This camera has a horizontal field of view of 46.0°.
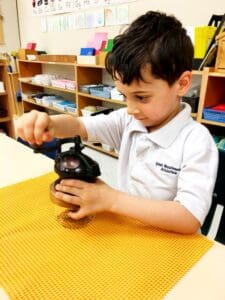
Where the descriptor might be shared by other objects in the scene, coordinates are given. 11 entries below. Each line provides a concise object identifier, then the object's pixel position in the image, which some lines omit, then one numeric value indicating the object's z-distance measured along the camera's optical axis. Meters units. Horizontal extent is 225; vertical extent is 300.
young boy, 0.54
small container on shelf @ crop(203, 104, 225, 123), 1.63
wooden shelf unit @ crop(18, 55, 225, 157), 1.66
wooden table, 0.41
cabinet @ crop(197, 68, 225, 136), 1.61
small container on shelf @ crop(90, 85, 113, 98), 2.43
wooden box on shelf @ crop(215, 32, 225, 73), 1.49
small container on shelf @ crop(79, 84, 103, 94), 2.64
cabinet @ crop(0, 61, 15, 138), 2.57
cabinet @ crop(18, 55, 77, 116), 3.13
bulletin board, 2.42
